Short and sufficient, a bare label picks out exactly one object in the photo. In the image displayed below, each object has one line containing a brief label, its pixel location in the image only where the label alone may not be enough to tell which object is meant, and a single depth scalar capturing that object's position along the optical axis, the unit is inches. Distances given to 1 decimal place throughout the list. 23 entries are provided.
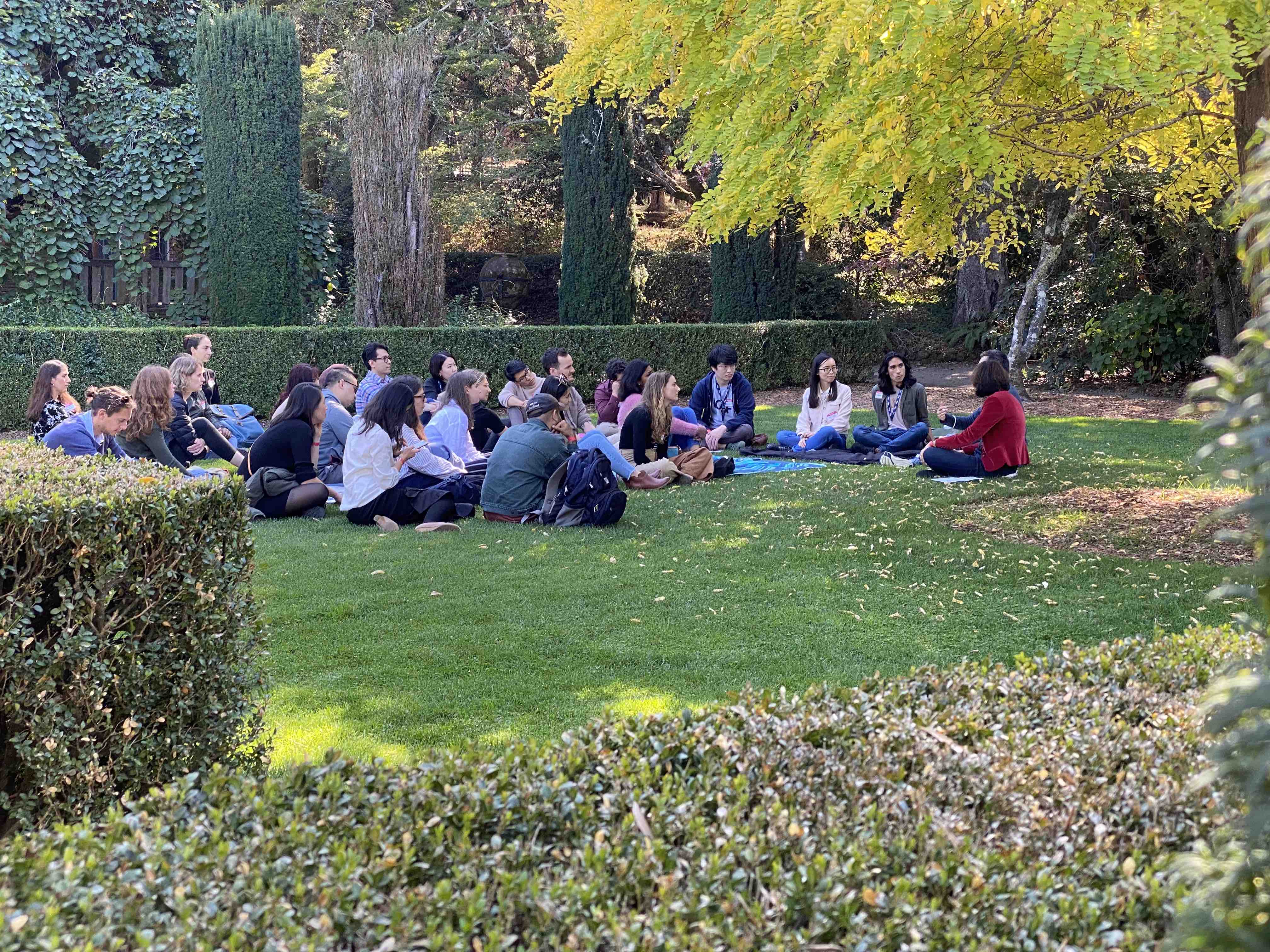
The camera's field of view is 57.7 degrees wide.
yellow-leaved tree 253.3
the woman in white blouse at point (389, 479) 358.3
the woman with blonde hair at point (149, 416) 348.5
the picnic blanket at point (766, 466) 470.3
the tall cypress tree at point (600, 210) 852.6
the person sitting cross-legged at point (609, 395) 507.8
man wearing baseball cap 366.9
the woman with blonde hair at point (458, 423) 425.1
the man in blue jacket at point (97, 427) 307.0
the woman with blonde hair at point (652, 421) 450.9
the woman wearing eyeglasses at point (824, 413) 510.0
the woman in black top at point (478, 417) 482.3
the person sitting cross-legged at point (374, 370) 478.0
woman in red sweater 399.5
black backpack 353.1
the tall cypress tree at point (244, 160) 738.2
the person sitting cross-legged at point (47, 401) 370.0
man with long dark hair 501.0
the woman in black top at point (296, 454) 374.9
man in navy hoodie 519.5
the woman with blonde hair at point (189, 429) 419.5
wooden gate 813.9
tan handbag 439.2
